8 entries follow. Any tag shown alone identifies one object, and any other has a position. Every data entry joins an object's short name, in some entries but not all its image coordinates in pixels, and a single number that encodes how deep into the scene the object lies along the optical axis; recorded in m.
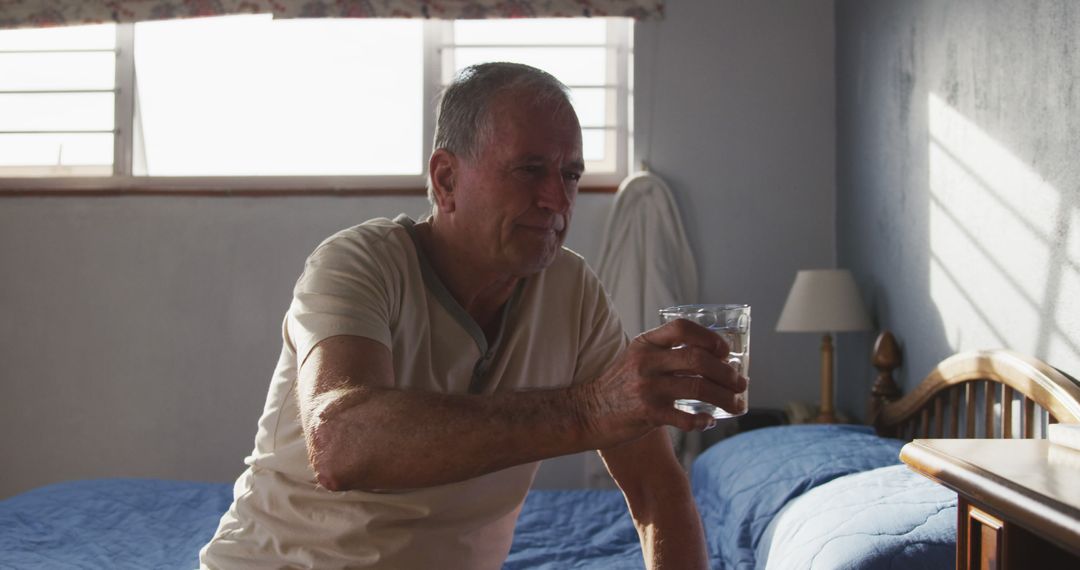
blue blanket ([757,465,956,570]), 1.43
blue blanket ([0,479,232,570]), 2.08
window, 3.78
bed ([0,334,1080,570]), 1.54
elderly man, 1.08
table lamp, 3.04
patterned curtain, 3.60
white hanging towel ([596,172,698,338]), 3.54
